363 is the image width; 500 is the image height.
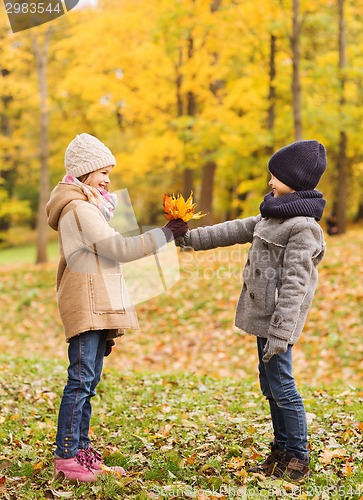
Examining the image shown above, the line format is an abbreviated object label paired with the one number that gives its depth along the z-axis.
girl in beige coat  3.76
